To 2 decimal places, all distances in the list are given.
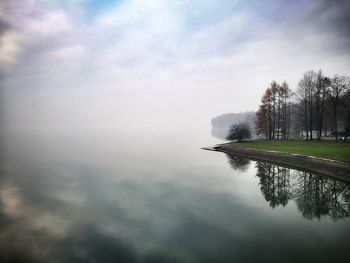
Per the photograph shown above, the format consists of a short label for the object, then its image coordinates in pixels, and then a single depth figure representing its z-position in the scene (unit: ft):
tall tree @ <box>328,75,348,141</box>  183.04
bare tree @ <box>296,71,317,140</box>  208.66
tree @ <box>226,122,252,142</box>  247.09
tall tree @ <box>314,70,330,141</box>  193.46
